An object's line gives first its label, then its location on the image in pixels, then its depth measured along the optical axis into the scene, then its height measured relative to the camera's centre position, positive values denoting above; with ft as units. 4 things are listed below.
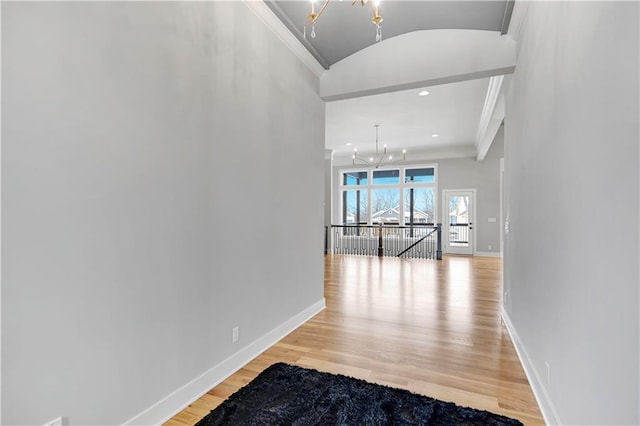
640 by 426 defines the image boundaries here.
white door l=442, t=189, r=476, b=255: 32.14 -0.43
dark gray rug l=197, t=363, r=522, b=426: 5.98 -3.89
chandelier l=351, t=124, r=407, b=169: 33.46 +6.26
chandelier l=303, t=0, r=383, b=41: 6.26 +4.13
